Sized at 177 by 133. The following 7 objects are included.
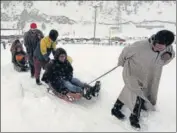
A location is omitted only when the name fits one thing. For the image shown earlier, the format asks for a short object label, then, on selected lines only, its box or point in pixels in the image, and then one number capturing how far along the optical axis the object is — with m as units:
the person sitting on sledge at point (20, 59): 8.61
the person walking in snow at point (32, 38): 7.07
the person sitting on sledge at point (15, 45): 8.86
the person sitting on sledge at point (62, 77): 5.54
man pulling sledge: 4.45
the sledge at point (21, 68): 8.54
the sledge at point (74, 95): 5.47
